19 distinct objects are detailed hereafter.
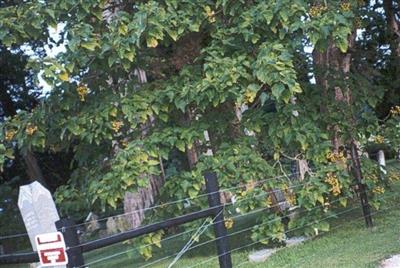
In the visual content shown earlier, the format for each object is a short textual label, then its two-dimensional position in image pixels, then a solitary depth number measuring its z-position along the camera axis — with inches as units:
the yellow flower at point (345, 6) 265.2
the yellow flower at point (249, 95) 251.3
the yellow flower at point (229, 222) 252.4
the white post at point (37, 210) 230.8
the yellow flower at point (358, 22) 303.0
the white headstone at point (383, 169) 323.2
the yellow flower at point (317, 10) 254.9
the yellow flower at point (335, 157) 284.4
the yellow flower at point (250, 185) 266.6
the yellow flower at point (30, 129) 272.5
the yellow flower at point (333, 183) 275.4
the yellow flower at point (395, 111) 312.7
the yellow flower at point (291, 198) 278.4
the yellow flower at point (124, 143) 280.5
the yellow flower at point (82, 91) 278.9
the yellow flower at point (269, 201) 269.5
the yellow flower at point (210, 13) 271.7
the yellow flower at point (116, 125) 271.3
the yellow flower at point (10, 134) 275.7
